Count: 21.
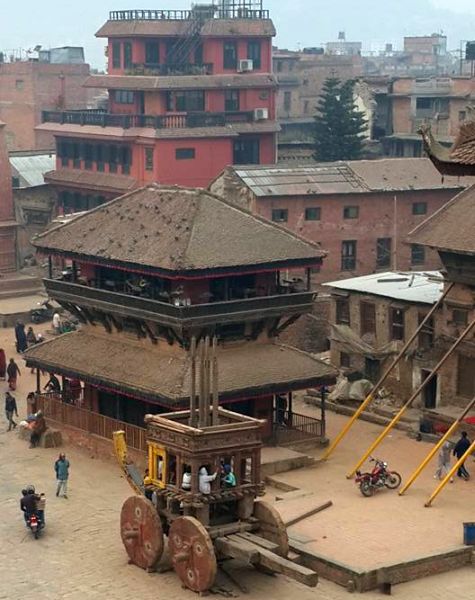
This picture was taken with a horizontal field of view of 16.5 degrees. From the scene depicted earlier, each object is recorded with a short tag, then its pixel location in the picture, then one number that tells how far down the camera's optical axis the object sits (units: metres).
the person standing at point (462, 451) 46.82
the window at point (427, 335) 54.92
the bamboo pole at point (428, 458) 44.64
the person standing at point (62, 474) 45.84
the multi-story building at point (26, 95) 119.50
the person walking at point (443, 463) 46.72
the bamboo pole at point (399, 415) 46.66
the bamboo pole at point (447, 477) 43.66
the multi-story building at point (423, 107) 91.94
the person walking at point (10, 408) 54.75
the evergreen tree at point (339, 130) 92.44
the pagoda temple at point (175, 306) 49.53
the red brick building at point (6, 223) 81.62
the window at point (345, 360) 59.47
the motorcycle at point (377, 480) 44.91
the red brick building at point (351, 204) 71.12
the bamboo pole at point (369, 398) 48.97
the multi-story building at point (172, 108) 83.62
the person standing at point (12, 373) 59.69
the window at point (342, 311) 59.50
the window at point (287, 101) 123.75
